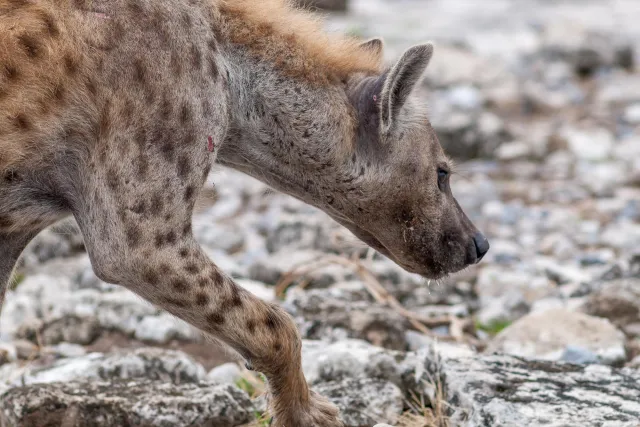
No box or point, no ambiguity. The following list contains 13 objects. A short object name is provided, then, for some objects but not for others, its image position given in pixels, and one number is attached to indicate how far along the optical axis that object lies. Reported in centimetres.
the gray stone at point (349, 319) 1156
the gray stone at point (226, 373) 1102
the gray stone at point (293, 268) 1407
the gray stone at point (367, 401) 930
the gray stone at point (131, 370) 1045
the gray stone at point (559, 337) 1110
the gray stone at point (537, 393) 813
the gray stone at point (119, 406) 871
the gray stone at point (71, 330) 1220
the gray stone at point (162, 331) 1237
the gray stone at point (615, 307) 1253
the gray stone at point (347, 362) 1002
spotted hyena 781
